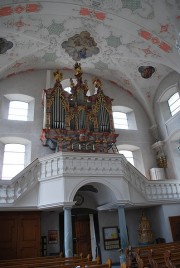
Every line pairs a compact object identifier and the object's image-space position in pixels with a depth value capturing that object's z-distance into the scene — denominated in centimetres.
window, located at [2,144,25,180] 1277
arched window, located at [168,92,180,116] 1488
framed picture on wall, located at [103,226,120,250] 1236
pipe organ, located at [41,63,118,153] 1247
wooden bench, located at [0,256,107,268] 624
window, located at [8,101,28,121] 1444
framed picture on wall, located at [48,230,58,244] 1160
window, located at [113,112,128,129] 1633
